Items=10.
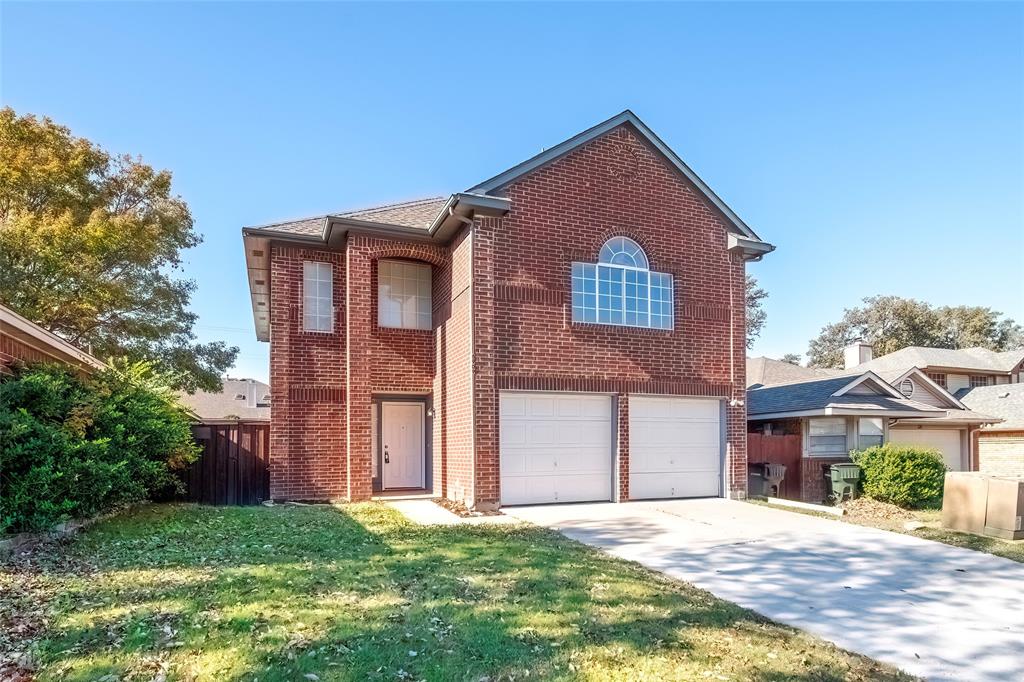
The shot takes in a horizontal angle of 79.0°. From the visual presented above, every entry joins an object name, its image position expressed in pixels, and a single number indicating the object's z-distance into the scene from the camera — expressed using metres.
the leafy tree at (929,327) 46.06
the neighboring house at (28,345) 7.97
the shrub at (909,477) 14.23
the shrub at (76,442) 7.39
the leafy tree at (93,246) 18.25
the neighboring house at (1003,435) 24.03
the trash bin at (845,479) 15.27
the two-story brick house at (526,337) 12.01
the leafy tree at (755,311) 41.00
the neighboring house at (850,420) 16.84
